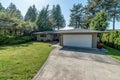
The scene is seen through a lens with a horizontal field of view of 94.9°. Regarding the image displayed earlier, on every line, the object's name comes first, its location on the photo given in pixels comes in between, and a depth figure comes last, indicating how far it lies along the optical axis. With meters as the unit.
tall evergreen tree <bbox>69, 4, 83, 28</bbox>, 22.74
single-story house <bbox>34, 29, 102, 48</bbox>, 7.91
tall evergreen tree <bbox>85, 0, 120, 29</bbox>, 16.12
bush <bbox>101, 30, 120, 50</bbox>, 7.53
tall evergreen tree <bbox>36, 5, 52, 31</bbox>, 15.97
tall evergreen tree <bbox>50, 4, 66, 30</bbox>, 21.80
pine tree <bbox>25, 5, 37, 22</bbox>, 22.98
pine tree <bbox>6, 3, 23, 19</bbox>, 24.73
